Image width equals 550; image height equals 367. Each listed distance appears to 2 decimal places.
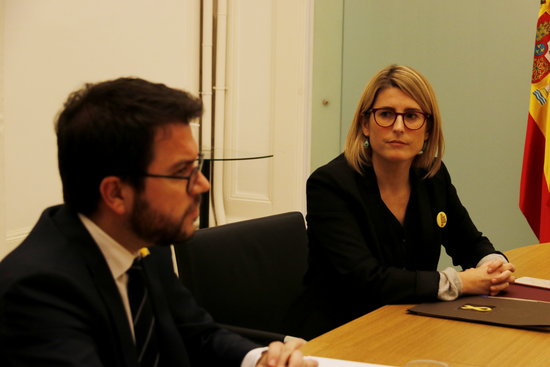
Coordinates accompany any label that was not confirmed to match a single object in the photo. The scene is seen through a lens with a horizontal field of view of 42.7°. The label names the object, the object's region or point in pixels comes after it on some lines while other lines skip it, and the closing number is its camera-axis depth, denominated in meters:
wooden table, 1.59
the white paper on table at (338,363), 1.52
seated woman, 2.20
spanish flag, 4.07
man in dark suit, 1.10
